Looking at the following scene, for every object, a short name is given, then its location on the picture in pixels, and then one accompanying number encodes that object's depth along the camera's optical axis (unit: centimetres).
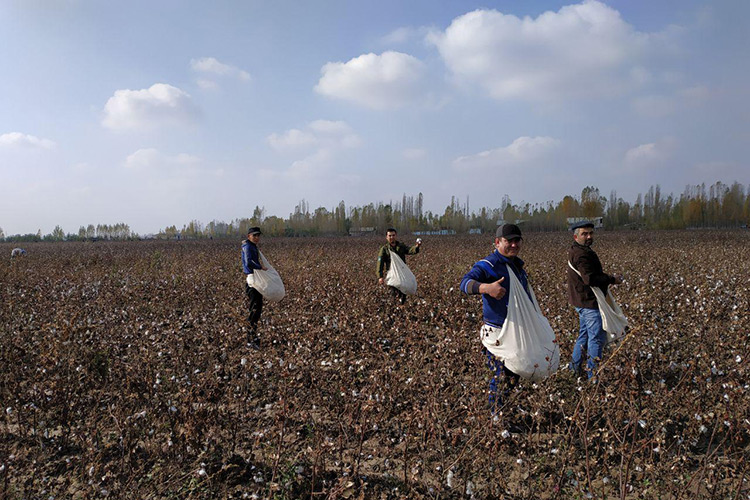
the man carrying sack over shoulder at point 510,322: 309
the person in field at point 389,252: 699
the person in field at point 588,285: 405
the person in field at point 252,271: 588
